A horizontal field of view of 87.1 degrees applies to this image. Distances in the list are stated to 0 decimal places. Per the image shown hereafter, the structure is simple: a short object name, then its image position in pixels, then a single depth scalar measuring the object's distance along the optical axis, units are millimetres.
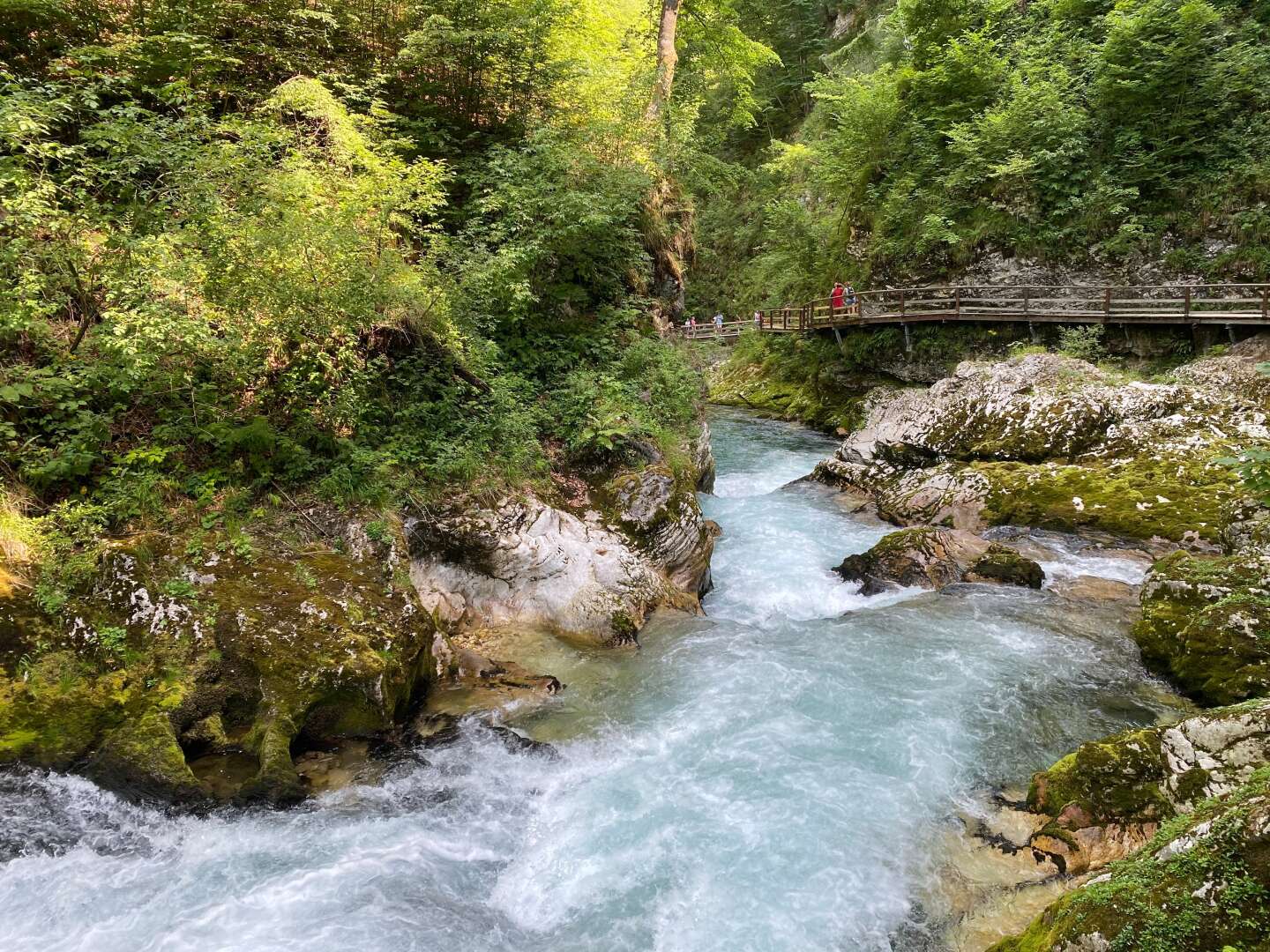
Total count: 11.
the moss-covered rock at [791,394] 22891
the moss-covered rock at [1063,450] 11531
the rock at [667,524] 9938
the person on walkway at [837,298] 22734
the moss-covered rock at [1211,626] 6867
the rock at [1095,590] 9594
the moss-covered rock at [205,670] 5328
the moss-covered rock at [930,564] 10289
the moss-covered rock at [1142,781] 4816
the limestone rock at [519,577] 8344
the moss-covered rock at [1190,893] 2916
